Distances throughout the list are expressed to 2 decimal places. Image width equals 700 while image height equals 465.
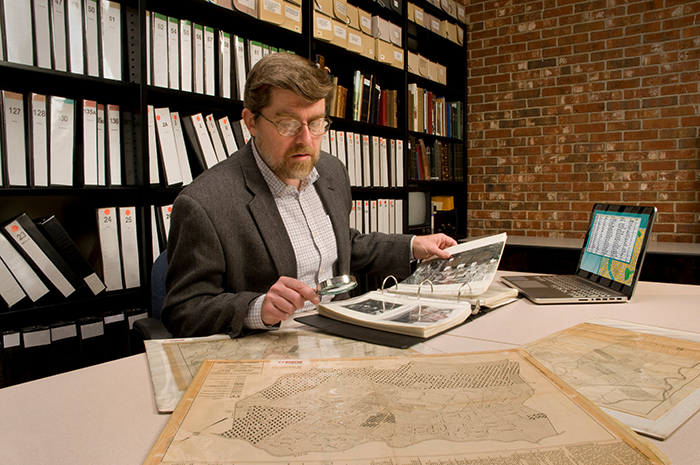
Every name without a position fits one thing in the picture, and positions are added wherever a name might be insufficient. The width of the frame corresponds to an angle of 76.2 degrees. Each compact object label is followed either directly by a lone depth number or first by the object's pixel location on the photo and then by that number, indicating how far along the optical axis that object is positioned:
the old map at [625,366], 0.64
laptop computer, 1.23
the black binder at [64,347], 1.58
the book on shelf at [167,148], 1.80
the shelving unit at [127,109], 1.58
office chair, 1.23
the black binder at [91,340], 1.64
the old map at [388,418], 0.49
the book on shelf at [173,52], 1.80
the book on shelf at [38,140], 1.51
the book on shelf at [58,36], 1.51
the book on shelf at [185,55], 1.83
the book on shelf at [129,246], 1.72
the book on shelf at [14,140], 1.46
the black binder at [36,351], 1.51
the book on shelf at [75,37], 1.55
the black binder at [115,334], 1.71
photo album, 0.95
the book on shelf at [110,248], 1.67
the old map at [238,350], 0.75
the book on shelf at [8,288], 1.45
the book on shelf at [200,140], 1.90
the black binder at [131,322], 1.75
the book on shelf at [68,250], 1.56
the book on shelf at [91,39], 1.59
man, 1.02
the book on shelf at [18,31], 1.42
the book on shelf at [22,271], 1.46
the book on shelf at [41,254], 1.48
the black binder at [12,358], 1.47
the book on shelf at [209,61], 1.92
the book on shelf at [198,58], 1.87
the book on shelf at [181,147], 1.85
